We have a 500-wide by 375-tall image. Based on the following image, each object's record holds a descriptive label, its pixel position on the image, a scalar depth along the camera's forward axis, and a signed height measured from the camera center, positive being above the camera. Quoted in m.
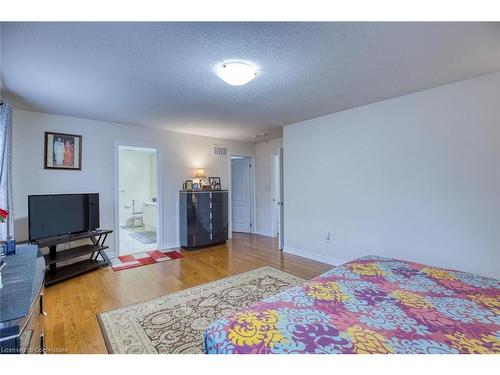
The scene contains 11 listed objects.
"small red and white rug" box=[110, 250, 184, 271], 3.67 -1.22
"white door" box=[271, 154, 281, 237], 5.71 -0.44
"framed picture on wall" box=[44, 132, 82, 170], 3.47 +0.61
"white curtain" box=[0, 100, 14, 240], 2.59 +0.26
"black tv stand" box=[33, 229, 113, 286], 2.98 -0.92
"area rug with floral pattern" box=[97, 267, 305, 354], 1.80 -1.22
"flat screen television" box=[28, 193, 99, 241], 3.00 -0.35
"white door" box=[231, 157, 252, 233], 6.23 -0.15
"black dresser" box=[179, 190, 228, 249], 4.61 -0.61
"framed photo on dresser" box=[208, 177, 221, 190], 5.27 +0.14
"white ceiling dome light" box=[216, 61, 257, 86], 2.01 +1.06
